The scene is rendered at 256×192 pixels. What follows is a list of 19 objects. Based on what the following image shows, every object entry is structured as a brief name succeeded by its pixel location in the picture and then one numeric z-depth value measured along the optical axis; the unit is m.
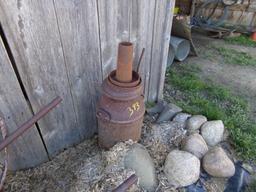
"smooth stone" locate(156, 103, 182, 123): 2.60
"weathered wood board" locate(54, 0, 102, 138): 1.59
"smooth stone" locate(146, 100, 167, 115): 2.73
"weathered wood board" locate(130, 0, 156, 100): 2.00
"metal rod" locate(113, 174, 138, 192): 0.92
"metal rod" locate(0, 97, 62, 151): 1.17
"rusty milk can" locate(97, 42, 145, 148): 1.71
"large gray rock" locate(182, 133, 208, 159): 2.09
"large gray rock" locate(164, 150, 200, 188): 1.89
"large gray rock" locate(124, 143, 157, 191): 1.82
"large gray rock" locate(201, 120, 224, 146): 2.33
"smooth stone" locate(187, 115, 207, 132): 2.40
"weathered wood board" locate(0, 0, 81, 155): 1.37
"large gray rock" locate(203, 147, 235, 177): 1.98
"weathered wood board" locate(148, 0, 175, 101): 2.19
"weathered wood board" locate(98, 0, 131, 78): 1.78
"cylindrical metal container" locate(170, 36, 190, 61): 3.70
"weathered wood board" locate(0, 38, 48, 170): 1.50
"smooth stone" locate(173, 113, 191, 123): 2.52
